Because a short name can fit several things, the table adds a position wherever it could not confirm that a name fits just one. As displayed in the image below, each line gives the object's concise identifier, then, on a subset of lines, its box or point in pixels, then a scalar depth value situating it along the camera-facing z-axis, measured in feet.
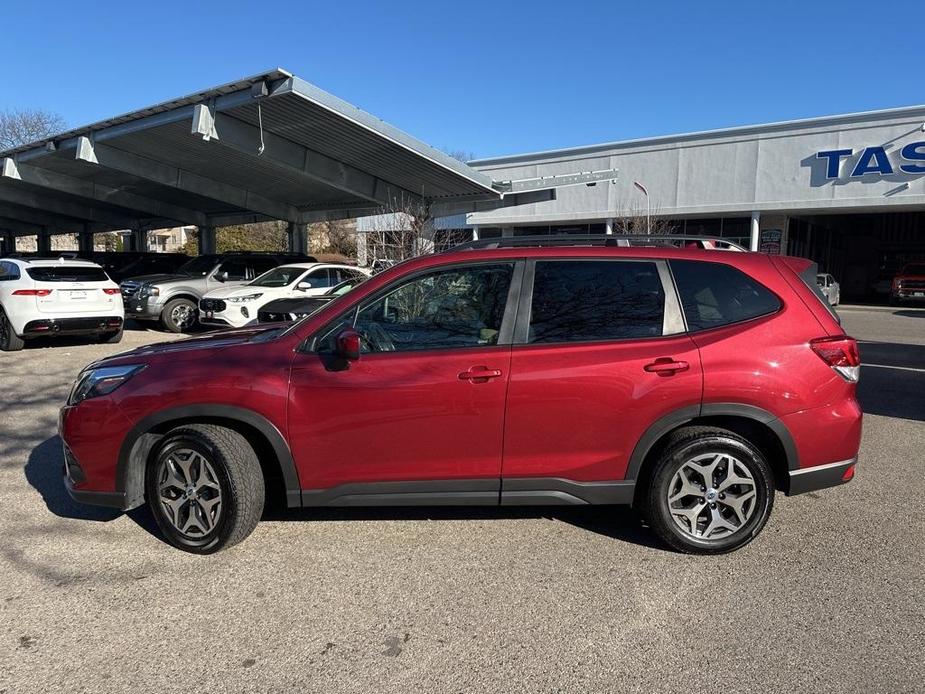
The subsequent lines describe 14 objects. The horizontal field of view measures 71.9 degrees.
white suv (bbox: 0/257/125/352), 33.50
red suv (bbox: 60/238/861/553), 11.41
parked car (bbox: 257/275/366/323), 35.19
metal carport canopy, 43.68
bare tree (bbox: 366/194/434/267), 46.01
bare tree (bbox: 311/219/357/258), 153.92
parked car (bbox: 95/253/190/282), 63.87
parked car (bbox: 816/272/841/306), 77.51
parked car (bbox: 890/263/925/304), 81.51
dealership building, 76.95
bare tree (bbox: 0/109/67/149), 156.25
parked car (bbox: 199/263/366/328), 38.96
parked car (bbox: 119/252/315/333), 44.11
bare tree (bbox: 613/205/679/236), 80.27
